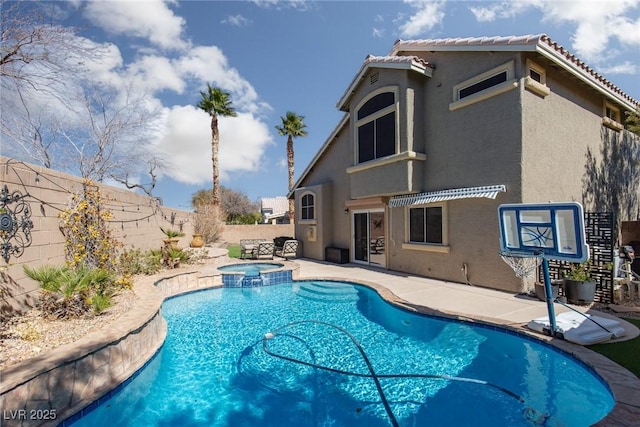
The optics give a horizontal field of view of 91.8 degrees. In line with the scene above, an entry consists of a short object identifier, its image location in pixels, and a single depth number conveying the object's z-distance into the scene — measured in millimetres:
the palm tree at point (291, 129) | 50906
